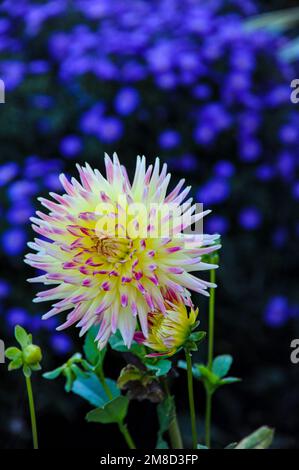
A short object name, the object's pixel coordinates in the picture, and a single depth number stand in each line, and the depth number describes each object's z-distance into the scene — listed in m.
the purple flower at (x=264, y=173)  2.65
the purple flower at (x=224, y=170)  2.58
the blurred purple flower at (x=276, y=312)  2.51
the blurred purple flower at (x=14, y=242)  2.29
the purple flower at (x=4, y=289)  2.27
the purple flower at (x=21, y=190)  2.35
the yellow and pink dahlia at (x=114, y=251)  1.01
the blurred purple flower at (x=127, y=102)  2.59
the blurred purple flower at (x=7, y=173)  2.35
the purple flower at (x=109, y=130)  2.55
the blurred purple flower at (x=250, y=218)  2.56
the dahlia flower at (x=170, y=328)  1.02
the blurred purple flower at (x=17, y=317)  2.23
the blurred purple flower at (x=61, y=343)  2.22
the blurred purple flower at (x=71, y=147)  2.53
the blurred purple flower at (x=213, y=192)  2.52
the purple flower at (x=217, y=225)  2.56
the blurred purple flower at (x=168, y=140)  2.57
